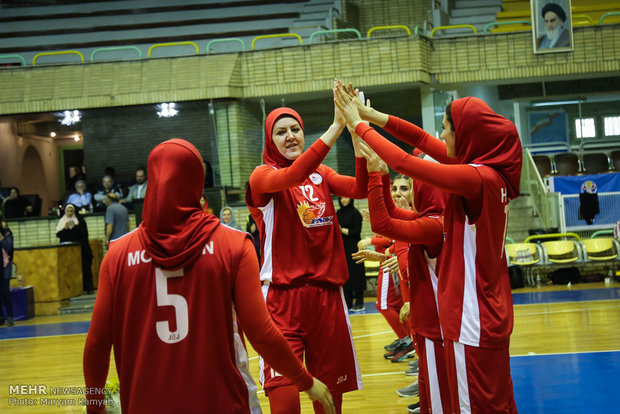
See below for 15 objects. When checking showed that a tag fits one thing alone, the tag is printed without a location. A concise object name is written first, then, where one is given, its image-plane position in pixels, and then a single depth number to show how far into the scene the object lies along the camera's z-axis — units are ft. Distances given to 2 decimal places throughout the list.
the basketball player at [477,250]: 8.92
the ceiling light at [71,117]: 48.83
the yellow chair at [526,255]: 38.75
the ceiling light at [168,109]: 47.91
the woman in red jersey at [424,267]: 10.36
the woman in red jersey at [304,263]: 11.27
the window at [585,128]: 61.26
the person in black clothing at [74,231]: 41.32
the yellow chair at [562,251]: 39.40
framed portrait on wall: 48.44
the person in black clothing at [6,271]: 34.76
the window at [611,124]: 60.70
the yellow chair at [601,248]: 39.52
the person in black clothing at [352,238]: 33.17
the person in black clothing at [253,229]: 36.71
